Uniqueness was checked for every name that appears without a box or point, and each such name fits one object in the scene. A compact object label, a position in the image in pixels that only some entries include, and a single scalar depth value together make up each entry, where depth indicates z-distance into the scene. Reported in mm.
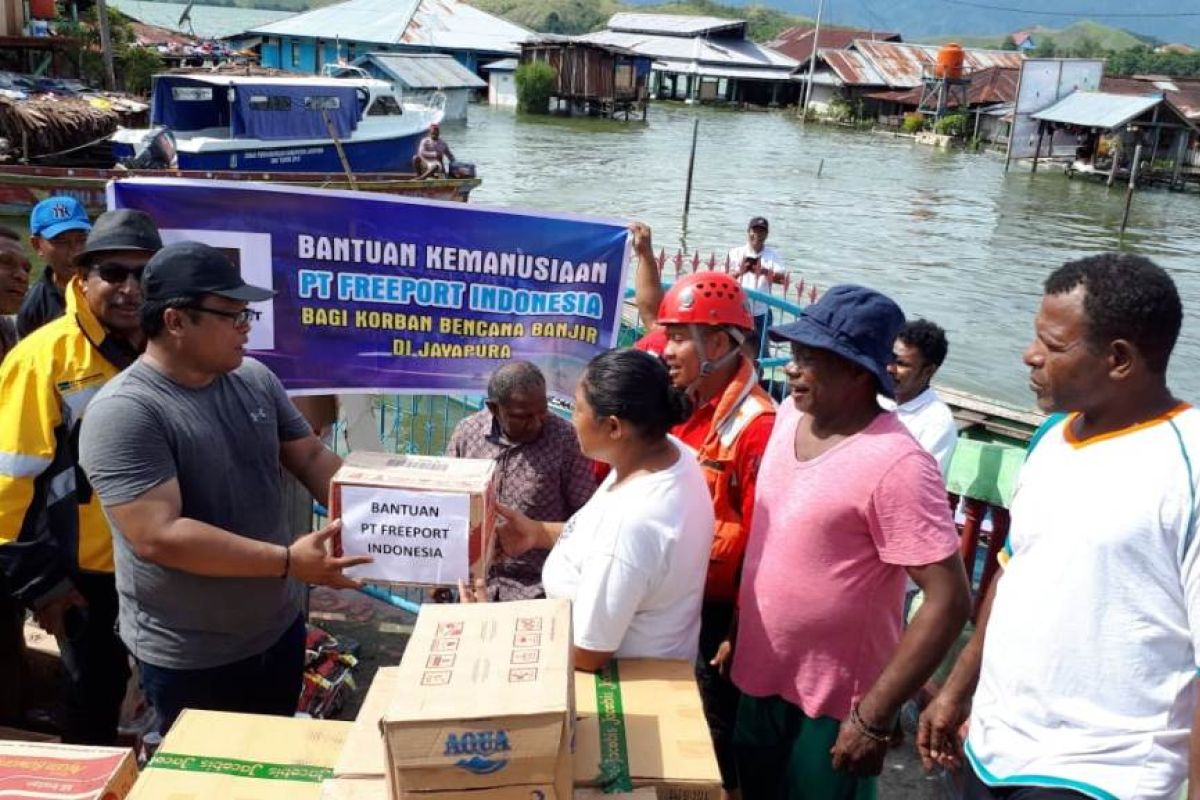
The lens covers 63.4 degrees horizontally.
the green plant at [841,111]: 61562
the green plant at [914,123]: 56719
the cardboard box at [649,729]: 2213
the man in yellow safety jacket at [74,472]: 3125
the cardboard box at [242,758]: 2273
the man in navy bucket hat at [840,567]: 2447
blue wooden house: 56594
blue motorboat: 20969
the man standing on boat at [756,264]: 10086
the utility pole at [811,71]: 62025
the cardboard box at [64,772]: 2242
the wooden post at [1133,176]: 29078
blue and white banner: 4043
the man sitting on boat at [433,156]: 22984
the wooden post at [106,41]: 28547
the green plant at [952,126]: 53906
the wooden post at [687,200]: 26750
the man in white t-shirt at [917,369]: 4340
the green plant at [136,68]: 35844
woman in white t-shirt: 2418
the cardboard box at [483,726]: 1903
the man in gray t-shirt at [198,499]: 2539
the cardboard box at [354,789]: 2086
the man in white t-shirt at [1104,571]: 2014
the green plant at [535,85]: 55406
